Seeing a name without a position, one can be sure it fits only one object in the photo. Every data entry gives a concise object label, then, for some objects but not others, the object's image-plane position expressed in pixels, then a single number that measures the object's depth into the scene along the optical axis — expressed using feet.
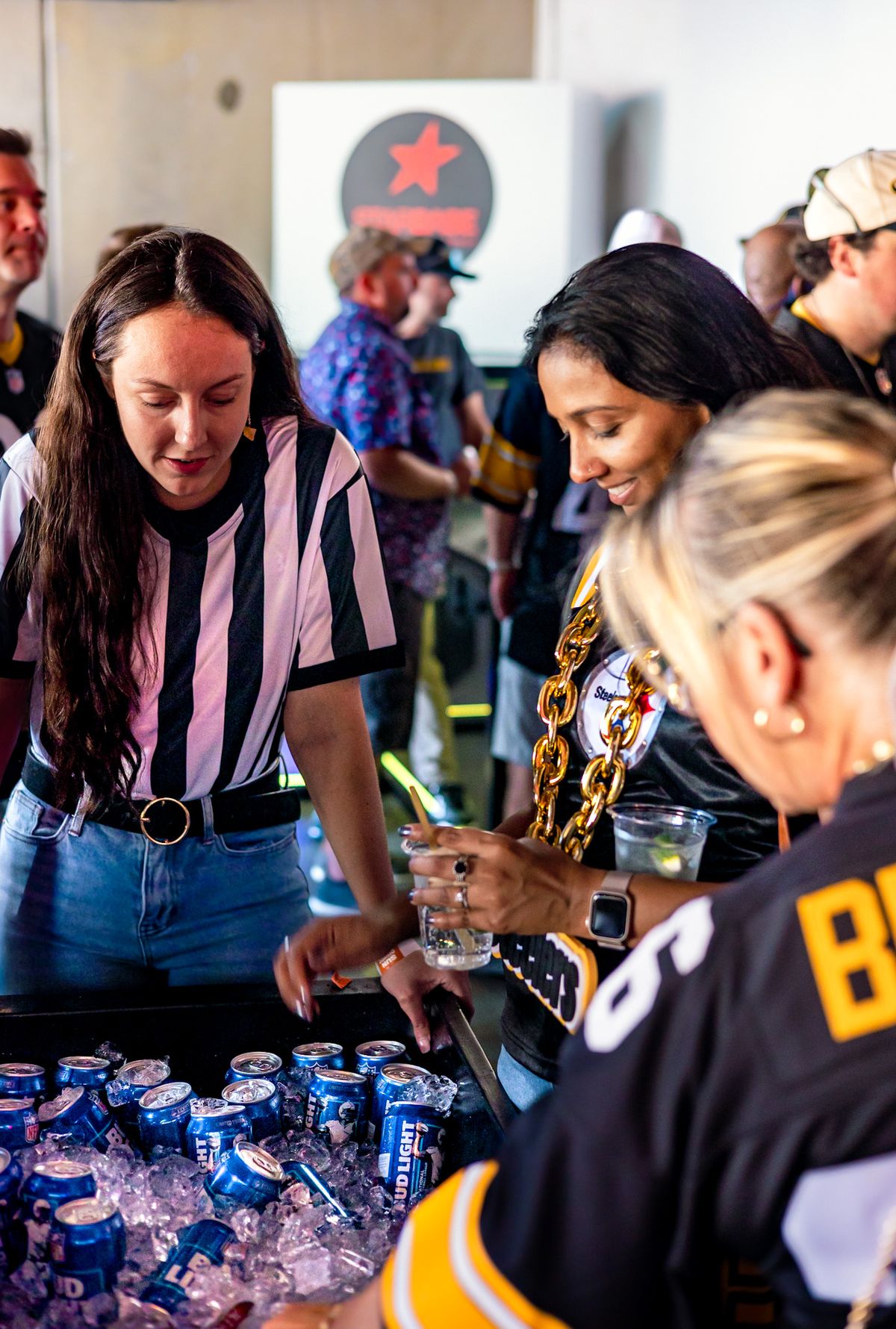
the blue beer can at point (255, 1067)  4.77
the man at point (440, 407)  15.07
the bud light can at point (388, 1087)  4.57
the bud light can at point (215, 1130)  4.32
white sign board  18.89
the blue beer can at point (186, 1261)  3.69
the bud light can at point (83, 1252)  3.59
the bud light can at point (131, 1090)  4.55
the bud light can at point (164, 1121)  4.43
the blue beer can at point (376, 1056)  4.83
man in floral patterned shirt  12.80
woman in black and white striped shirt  5.27
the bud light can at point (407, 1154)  4.29
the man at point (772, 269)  11.14
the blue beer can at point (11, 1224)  3.85
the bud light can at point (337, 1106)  4.57
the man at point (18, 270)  10.76
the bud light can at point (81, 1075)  4.63
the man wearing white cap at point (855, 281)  8.62
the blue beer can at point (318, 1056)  4.78
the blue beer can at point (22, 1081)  4.50
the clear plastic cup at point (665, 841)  4.34
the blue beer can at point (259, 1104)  4.42
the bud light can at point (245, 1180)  4.11
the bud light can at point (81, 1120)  4.39
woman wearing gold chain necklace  4.17
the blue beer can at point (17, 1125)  4.29
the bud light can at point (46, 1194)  3.78
